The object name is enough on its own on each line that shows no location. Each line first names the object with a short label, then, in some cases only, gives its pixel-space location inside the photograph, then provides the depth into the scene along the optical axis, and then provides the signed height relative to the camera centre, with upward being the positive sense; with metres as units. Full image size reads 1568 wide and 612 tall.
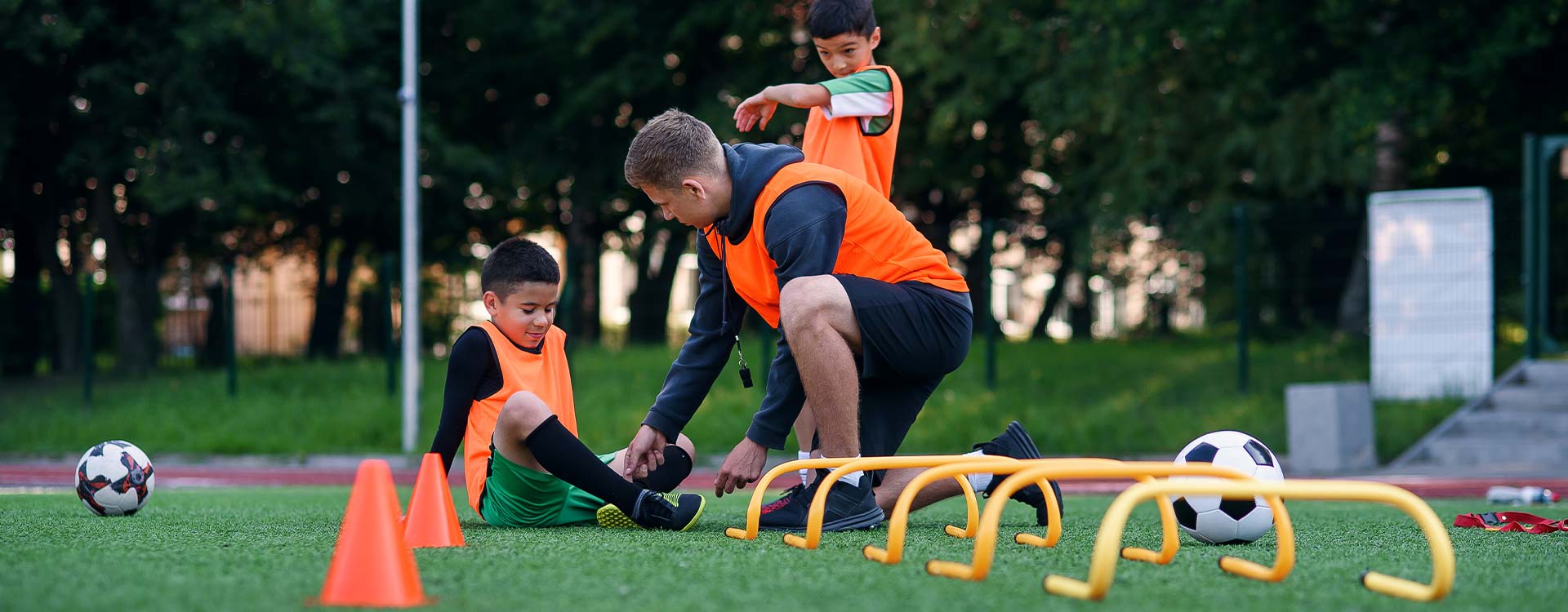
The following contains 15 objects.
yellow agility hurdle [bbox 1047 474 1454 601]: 5.73 -0.42
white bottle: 14.17 -1.00
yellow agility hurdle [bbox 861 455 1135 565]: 7.28 -0.48
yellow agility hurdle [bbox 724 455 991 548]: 8.82 -0.63
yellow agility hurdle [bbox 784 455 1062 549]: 8.04 -0.53
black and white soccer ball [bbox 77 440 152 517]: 11.06 -0.69
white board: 26.81 +0.05
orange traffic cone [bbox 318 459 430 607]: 6.03 -0.56
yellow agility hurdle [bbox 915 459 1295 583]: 6.52 -0.50
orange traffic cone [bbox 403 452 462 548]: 8.44 -0.64
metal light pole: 29.09 +0.78
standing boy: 11.03 +0.75
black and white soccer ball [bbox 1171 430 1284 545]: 8.91 -0.67
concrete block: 22.75 -1.03
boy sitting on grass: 9.34 -0.43
